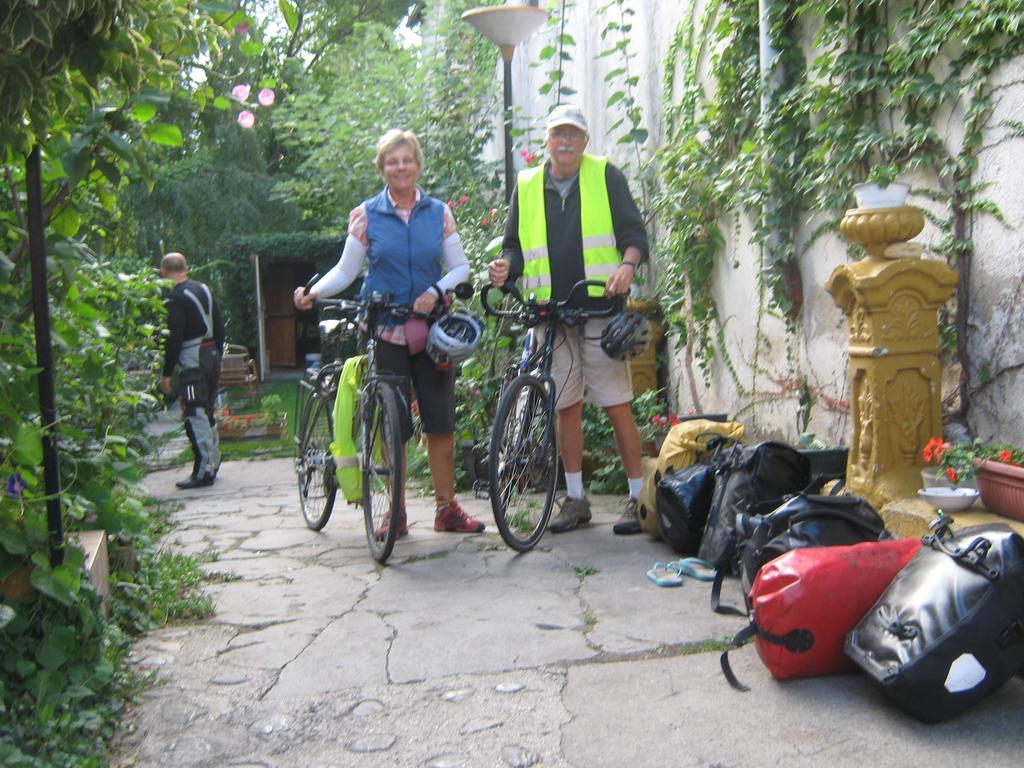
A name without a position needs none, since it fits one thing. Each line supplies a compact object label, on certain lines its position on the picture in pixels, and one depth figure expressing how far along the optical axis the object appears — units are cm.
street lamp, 807
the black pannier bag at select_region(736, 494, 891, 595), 374
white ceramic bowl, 397
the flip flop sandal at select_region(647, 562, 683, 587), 440
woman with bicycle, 529
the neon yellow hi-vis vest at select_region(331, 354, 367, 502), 522
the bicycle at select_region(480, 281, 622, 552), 512
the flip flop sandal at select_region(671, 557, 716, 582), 448
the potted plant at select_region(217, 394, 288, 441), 1103
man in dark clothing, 825
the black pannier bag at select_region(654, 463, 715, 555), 479
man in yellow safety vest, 547
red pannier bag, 321
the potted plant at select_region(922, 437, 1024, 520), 381
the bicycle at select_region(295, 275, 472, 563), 493
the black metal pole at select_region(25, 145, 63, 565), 311
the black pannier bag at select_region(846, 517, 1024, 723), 284
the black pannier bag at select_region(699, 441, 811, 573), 446
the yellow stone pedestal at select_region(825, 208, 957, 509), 425
